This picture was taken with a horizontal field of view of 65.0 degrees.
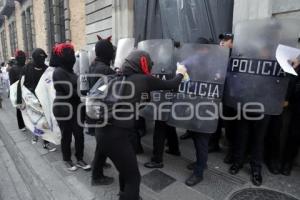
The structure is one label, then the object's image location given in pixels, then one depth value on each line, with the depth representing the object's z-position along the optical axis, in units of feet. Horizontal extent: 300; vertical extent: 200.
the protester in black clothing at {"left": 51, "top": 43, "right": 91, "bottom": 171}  10.02
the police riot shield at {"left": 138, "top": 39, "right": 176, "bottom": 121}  9.75
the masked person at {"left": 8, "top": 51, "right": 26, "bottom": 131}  16.89
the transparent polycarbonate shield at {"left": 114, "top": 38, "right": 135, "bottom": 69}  12.97
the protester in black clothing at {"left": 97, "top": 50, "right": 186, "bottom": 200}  6.84
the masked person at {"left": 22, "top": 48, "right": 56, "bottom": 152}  13.07
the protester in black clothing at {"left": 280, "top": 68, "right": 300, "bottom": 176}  9.40
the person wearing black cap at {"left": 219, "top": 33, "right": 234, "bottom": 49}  10.03
